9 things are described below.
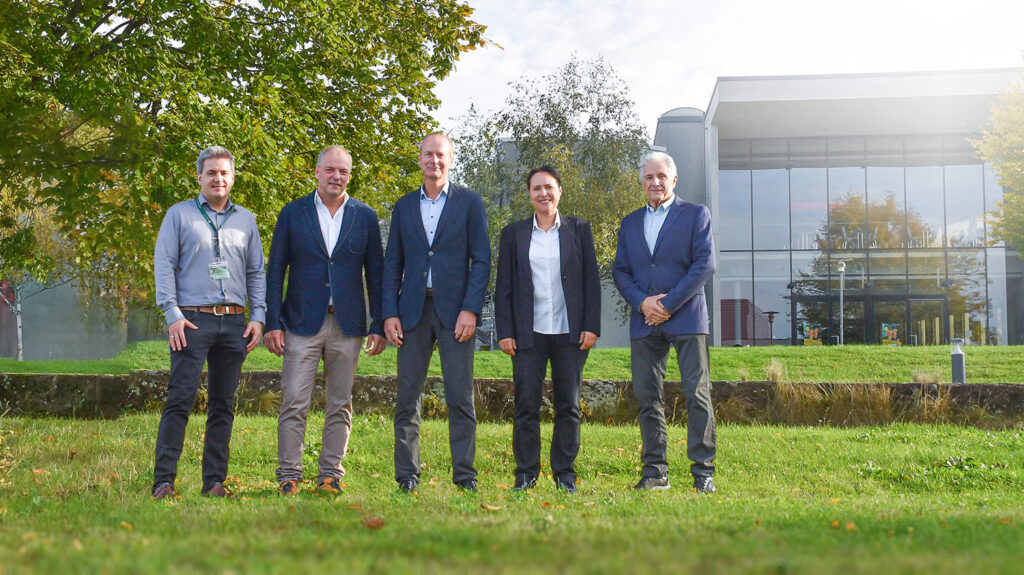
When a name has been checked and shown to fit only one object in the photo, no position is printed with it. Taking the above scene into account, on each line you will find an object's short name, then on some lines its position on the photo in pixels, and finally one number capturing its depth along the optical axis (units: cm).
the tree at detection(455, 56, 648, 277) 2378
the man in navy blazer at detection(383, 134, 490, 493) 536
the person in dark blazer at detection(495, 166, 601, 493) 558
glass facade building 2970
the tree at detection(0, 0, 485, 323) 809
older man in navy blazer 571
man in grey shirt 511
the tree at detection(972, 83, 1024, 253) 2169
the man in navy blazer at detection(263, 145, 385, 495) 539
